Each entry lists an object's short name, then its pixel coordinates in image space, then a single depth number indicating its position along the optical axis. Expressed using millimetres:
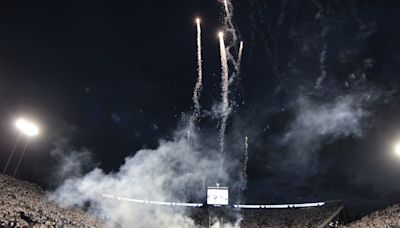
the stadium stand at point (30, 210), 23792
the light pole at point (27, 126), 30234
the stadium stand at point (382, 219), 27703
